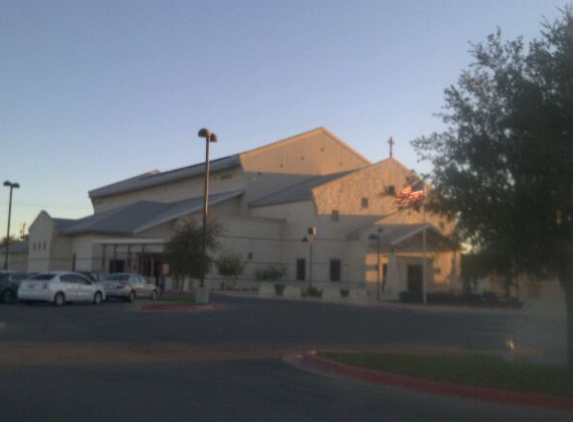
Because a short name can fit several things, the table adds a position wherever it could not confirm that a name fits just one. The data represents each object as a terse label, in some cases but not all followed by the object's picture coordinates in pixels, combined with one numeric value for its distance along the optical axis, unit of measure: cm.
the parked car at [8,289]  3597
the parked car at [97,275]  4047
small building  7688
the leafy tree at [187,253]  3825
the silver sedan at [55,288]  3344
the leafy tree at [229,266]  5594
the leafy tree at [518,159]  1188
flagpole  4438
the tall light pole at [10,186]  5220
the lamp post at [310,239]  5216
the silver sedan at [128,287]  3881
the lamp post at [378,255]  5188
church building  5728
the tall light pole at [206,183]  3384
